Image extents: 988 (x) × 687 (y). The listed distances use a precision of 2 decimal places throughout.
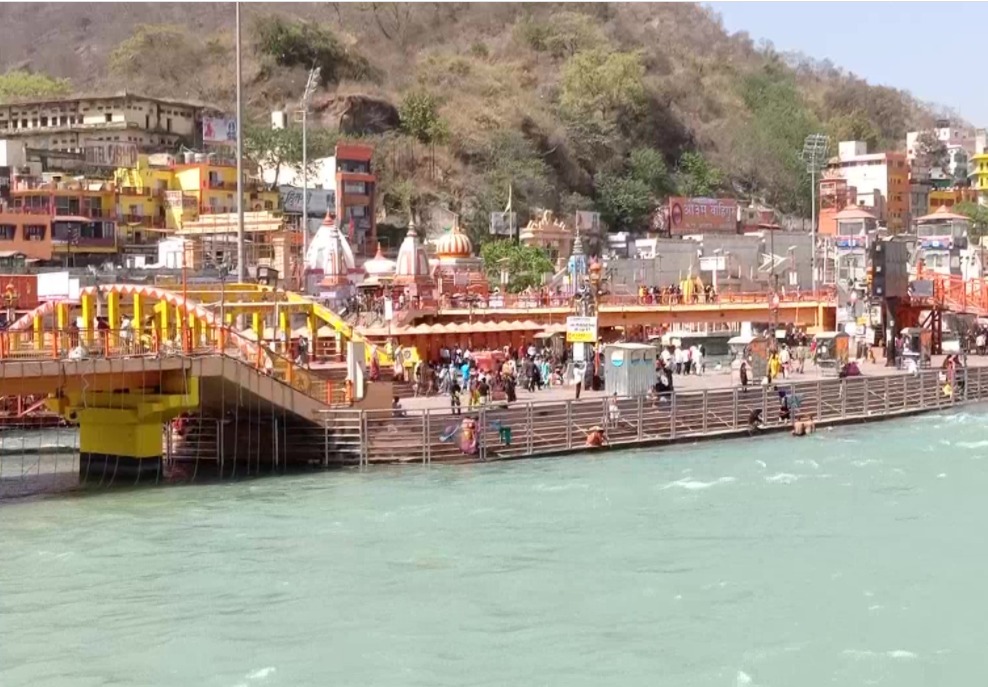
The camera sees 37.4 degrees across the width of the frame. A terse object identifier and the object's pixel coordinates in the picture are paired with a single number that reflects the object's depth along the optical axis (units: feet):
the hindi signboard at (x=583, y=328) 151.23
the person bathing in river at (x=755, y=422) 139.74
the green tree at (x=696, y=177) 381.60
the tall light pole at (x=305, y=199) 219.30
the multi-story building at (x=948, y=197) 454.40
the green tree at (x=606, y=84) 388.16
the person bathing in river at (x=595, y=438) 128.77
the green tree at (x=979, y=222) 396.37
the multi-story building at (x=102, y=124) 291.58
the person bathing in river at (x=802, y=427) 140.15
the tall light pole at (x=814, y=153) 279.49
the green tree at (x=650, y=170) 367.45
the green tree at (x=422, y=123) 338.75
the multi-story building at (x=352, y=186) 278.67
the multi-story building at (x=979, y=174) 468.54
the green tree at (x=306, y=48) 355.15
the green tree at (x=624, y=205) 351.46
